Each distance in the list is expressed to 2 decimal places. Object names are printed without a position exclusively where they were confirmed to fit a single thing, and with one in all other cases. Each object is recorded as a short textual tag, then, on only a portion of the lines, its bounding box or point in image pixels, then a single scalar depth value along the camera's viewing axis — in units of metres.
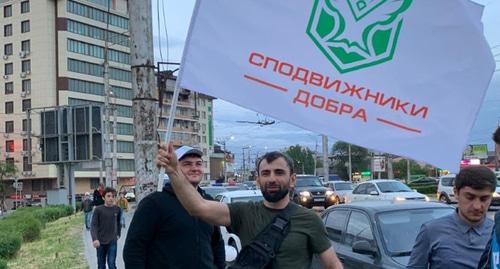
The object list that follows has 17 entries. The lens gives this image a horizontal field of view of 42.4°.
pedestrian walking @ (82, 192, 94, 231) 20.95
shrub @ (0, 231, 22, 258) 13.77
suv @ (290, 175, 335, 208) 29.42
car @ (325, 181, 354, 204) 32.56
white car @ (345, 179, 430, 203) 24.94
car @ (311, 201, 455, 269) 7.00
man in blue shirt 3.44
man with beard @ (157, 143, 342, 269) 3.55
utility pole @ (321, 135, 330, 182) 43.87
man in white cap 4.45
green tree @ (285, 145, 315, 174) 142.12
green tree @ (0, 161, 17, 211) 74.69
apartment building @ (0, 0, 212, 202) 82.88
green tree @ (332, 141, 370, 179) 127.25
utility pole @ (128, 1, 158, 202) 7.45
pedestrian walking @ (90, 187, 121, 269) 9.81
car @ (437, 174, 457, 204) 32.38
